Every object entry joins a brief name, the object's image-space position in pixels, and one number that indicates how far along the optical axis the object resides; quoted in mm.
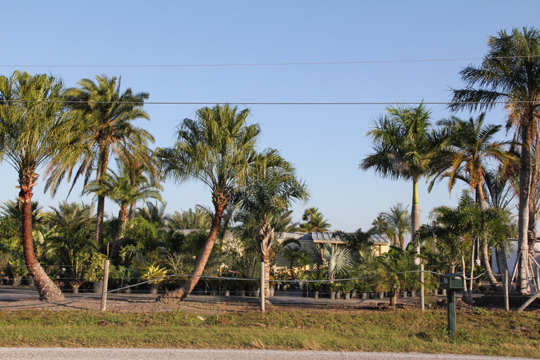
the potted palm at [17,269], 20766
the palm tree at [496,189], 22461
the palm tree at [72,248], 17438
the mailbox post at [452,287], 8102
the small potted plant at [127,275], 17909
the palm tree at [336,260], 19203
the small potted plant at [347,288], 16859
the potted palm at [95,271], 17062
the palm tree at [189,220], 37875
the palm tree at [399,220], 36000
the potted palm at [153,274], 16875
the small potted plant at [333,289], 17062
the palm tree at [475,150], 15719
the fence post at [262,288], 11604
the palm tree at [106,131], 20938
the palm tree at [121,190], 20781
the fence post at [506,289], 12469
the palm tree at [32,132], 13234
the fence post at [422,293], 12141
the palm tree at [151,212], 28677
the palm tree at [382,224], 41212
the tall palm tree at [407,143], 17906
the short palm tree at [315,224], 52594
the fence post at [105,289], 11575
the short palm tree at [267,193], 14336
